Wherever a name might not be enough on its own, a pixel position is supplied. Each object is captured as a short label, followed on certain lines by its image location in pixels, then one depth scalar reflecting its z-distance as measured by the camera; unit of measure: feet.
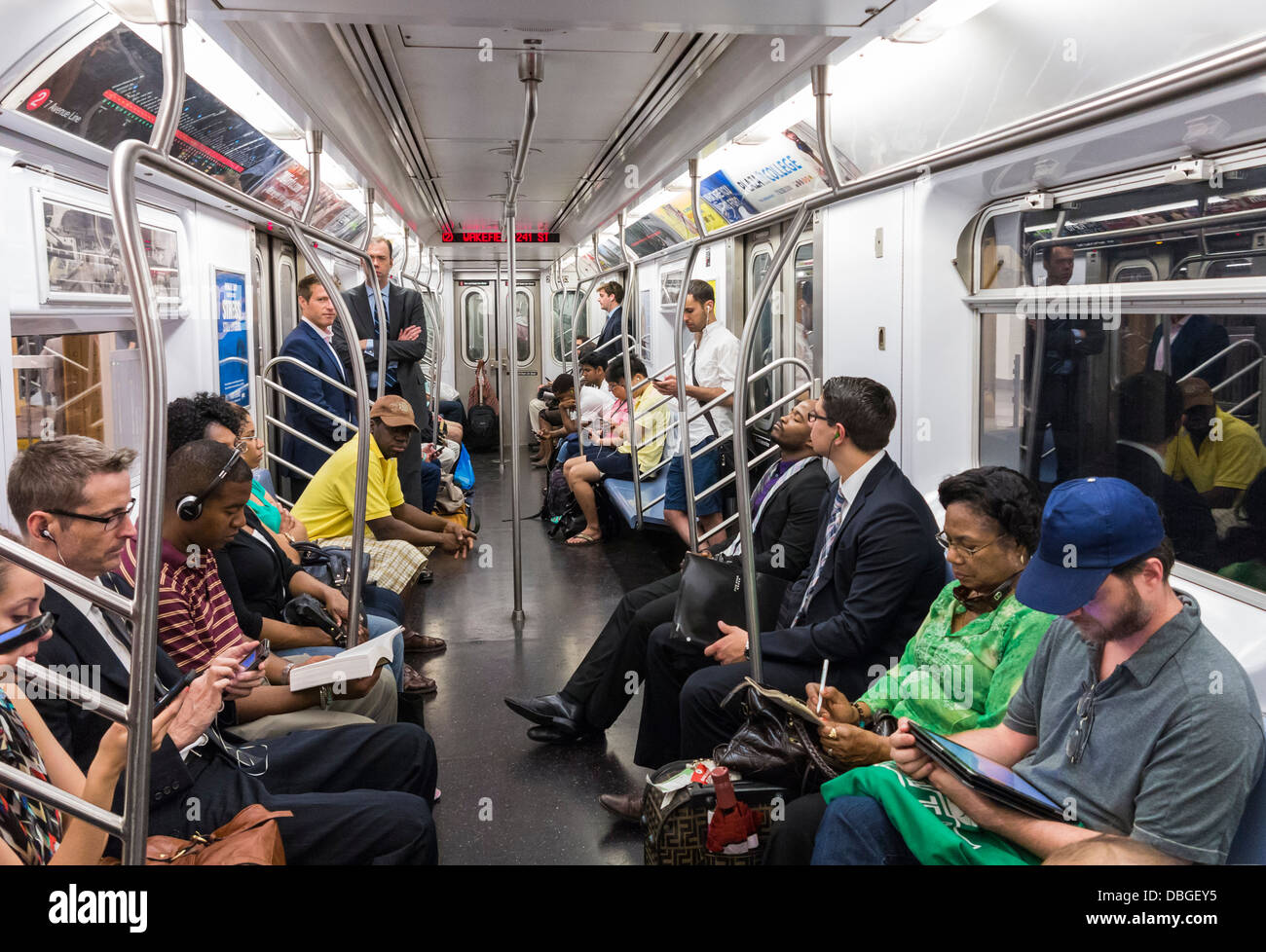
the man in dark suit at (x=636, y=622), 12.41
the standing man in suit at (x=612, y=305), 29.60
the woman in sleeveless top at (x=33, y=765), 5.38
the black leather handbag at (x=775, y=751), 7.98
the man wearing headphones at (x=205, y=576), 8.63
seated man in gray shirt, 5.70
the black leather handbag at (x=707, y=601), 10.99
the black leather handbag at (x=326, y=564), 13.26
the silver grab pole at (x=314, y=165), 9.73
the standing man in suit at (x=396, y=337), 23.13
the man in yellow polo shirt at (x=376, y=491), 15.42
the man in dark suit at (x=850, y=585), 9.68
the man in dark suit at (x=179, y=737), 6.63
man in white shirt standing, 20.59
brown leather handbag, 6.16
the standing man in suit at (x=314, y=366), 19.43
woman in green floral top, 7.86
